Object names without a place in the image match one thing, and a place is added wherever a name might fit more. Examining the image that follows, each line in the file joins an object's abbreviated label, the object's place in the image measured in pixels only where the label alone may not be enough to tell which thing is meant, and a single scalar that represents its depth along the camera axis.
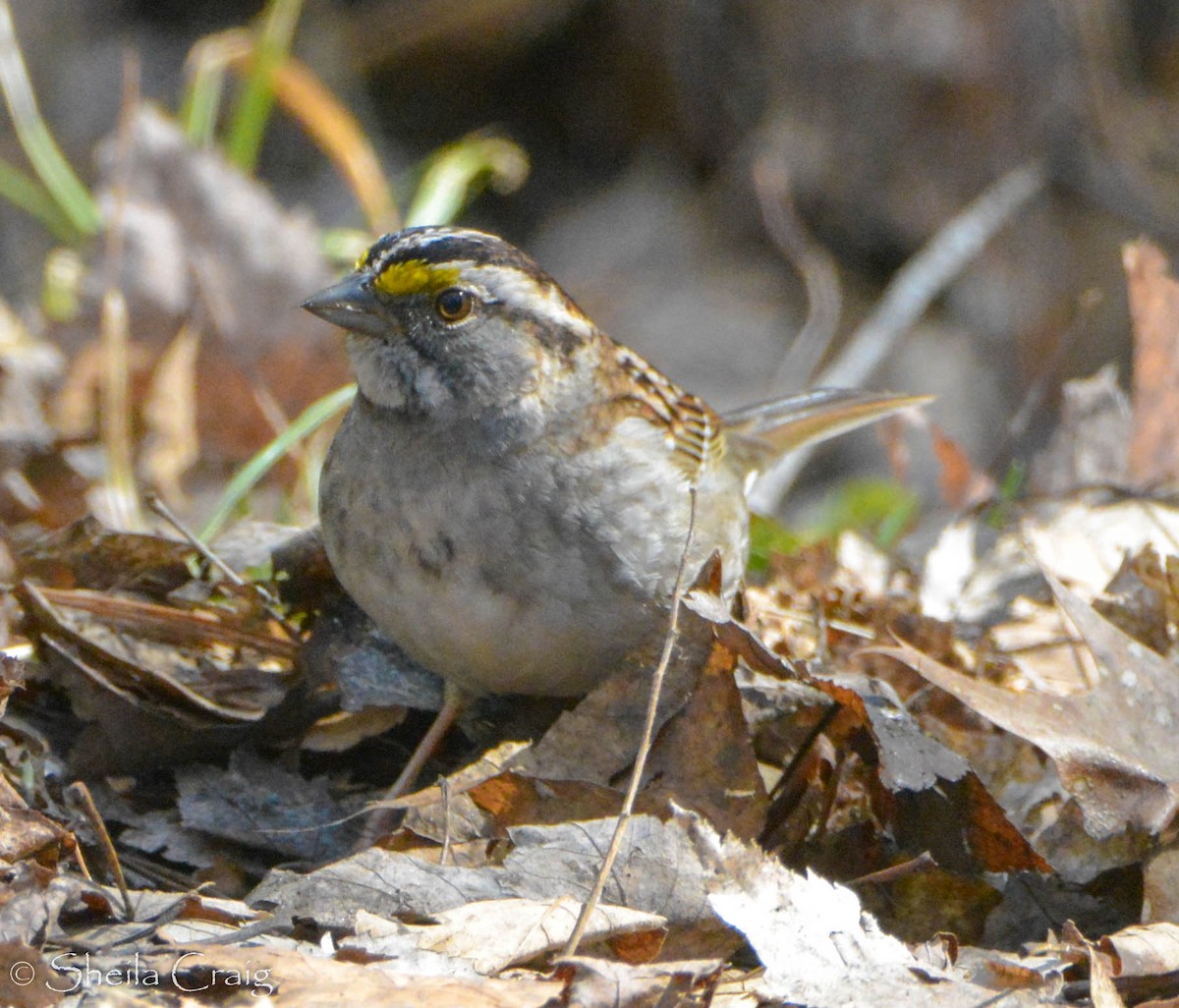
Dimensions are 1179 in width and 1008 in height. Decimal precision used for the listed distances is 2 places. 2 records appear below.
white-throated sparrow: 5.80
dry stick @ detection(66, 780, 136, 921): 4.97
